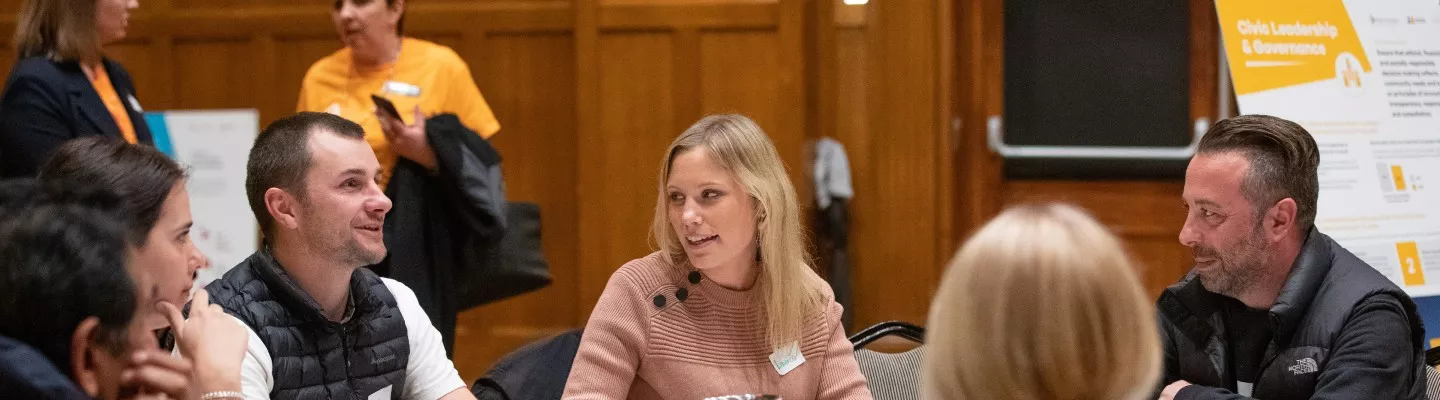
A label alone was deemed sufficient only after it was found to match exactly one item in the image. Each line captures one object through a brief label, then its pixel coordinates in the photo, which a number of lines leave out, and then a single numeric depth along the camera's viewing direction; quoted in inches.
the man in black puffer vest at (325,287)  180.5
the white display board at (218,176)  393.4
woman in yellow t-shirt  306.3
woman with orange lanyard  266.4
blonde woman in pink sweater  192.5
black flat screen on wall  400.2
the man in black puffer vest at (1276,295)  192.5
